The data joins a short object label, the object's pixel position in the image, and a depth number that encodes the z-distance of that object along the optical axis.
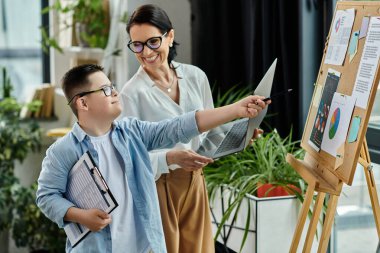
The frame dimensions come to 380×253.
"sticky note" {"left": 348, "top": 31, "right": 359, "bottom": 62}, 2.50
